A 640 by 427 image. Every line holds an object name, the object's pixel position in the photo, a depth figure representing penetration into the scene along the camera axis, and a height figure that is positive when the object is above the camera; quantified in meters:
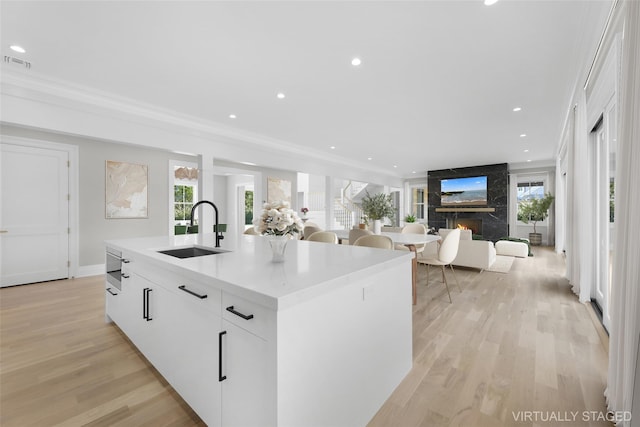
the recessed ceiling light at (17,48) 2.65 +1.62
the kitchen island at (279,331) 0.99 -0.54
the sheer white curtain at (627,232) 1.23 -0.09
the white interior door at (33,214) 3.82 -0.02
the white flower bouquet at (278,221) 1.46 -0.04
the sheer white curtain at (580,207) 3.08 +0.07
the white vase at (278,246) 1.51 -0.18
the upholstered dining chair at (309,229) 4.70 -0.29
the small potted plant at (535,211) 8.24 +0.04
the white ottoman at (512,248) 6.38 -0.85
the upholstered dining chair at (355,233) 3.94 -0.29
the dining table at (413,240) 3.29 -0.36
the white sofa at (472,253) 4.79 -0.72
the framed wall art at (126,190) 4.71 +0.41
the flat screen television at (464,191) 9.26 +0.76
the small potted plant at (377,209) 4.07 +0.06
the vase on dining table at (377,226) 4.03 -0.19
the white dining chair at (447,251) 3.61 -0.51
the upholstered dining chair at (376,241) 2.93 -0.31
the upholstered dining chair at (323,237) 3.59 -0.32
